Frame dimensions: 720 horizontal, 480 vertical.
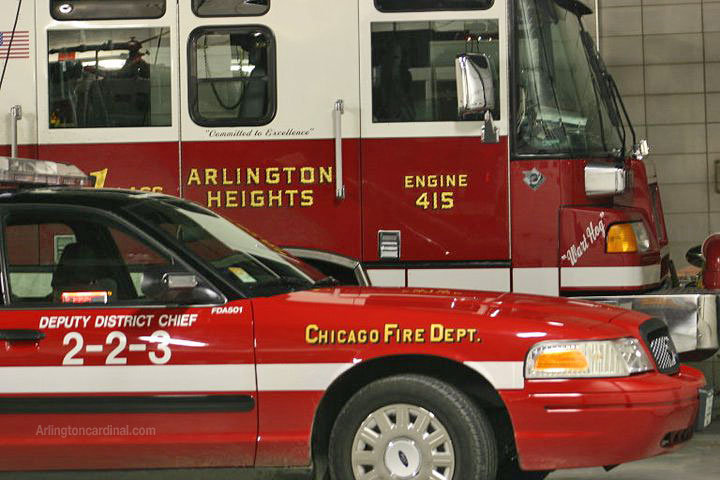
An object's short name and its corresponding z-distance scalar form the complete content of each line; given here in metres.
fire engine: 11.76
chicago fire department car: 7.49
